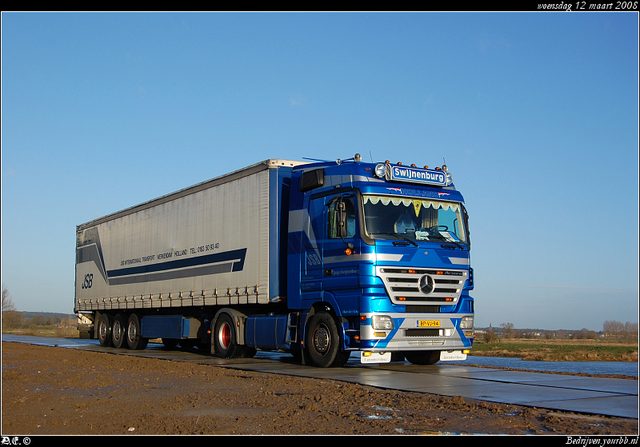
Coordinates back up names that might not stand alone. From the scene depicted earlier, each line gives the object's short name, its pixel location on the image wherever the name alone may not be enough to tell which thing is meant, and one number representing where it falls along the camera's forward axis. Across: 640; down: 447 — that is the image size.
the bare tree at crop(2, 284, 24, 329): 77.05
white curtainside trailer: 15.39
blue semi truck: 12.67
